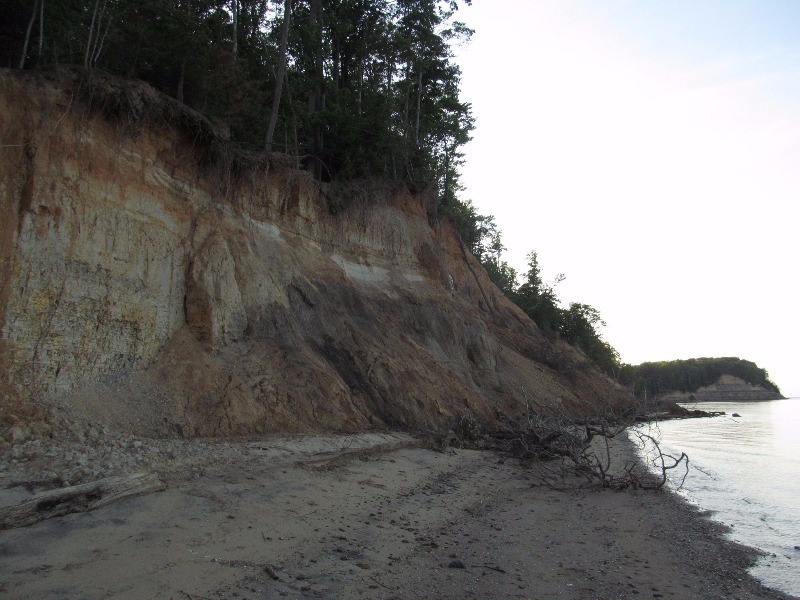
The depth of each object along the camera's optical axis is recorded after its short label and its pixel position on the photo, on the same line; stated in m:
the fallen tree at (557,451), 10.57
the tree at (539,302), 37.81
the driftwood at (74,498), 4.97
